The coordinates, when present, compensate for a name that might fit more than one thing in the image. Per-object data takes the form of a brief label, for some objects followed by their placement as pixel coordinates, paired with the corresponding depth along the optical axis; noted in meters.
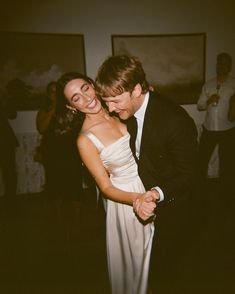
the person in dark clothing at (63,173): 2.92
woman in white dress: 1.83
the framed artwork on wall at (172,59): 4.60
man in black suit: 1.72
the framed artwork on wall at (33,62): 4.21
